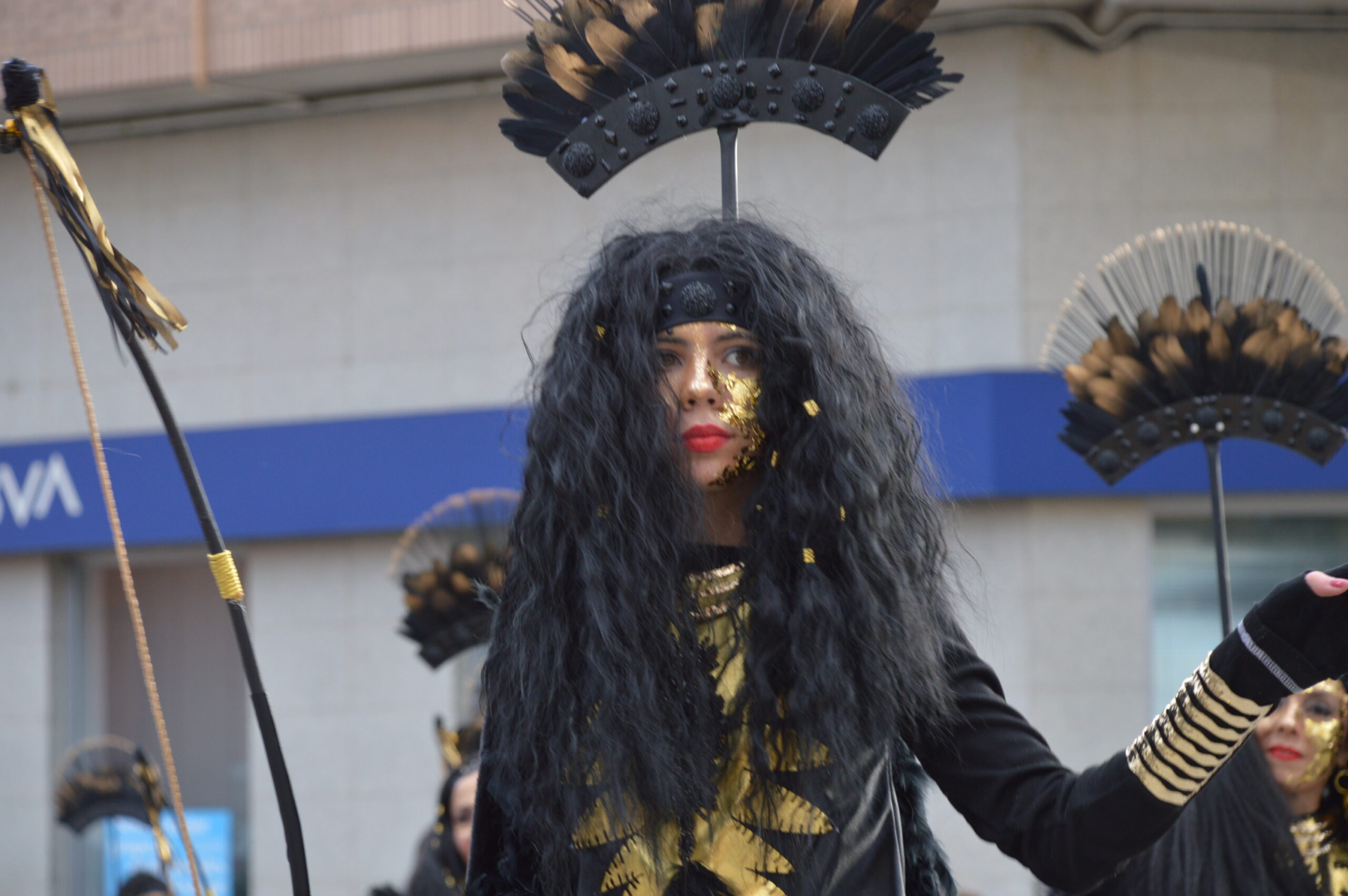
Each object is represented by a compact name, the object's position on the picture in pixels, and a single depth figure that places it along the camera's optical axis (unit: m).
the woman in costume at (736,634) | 4.31
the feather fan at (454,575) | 10.37
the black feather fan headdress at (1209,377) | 7.02
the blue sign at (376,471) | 13.98
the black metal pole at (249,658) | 4.78
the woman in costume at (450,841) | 8.73
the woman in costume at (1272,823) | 6.46
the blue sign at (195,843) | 16.58
